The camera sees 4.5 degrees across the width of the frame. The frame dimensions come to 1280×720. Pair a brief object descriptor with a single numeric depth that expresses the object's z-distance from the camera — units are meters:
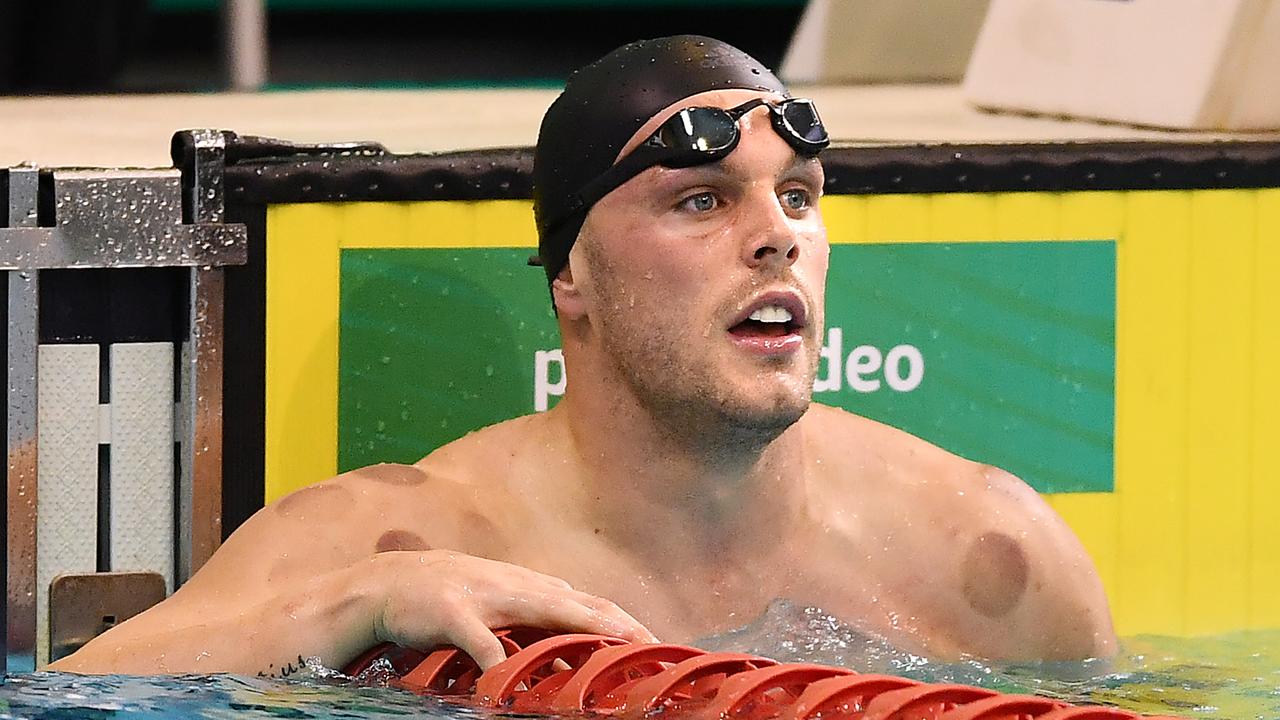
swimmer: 9.29
